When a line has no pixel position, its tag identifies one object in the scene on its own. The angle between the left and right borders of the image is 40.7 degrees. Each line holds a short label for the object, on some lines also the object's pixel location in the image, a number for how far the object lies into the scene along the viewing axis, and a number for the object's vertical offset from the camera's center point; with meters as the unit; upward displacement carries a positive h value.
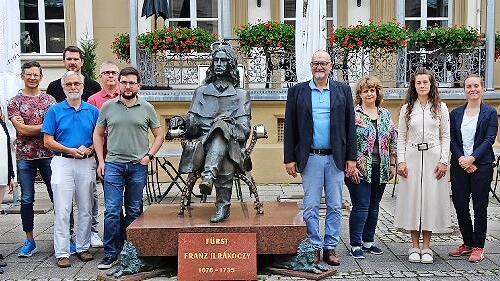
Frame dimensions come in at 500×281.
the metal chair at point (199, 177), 6.12 -0.70
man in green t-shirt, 6.04 -0.44
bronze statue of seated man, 5.93 -0.25
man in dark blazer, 5.92 -0.37
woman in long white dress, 6.09 -0.55
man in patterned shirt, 6.51 -0.35
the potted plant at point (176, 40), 11.23 +1.03
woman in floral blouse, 6.27 -0.52
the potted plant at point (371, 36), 11.04 +1.03
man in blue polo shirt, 6.18 -0.48
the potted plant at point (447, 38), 11.27 +1.01
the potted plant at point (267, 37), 11.09 +1.04
